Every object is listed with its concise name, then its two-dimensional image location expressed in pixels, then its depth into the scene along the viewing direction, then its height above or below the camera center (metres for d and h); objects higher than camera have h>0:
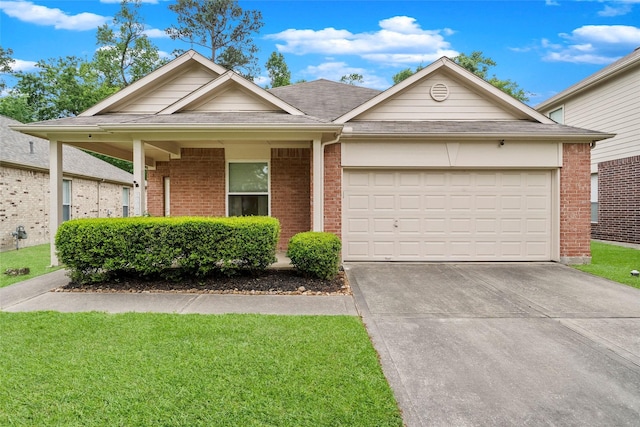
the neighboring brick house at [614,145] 11.76 +2.42
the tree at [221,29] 24.95 +13.86
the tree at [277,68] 29.33 +12.62
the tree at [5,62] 26.06 +11.80
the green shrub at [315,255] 6.31 -0.88
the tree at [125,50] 25.95 +12.79
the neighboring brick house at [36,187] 11.52 +0.99
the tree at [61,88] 23.98 +9.10
